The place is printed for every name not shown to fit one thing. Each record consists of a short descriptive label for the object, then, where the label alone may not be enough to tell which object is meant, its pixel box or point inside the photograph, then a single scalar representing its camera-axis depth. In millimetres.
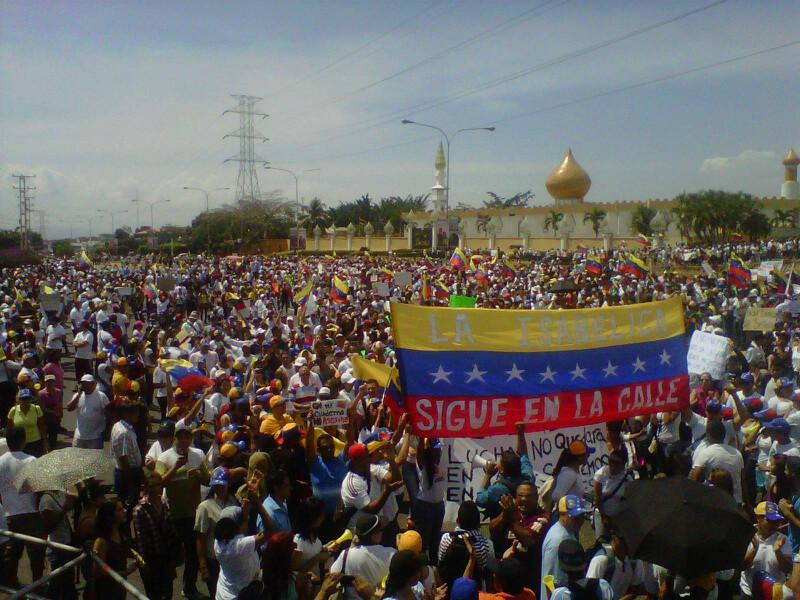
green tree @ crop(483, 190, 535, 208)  90000
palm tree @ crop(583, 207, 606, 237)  54641
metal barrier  3492
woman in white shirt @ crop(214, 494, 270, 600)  4238
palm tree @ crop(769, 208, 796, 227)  50291
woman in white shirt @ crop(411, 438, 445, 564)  5586
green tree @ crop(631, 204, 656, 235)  51000
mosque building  52000
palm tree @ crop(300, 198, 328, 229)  84750
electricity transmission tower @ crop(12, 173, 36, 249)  80725
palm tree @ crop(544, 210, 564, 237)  58000
